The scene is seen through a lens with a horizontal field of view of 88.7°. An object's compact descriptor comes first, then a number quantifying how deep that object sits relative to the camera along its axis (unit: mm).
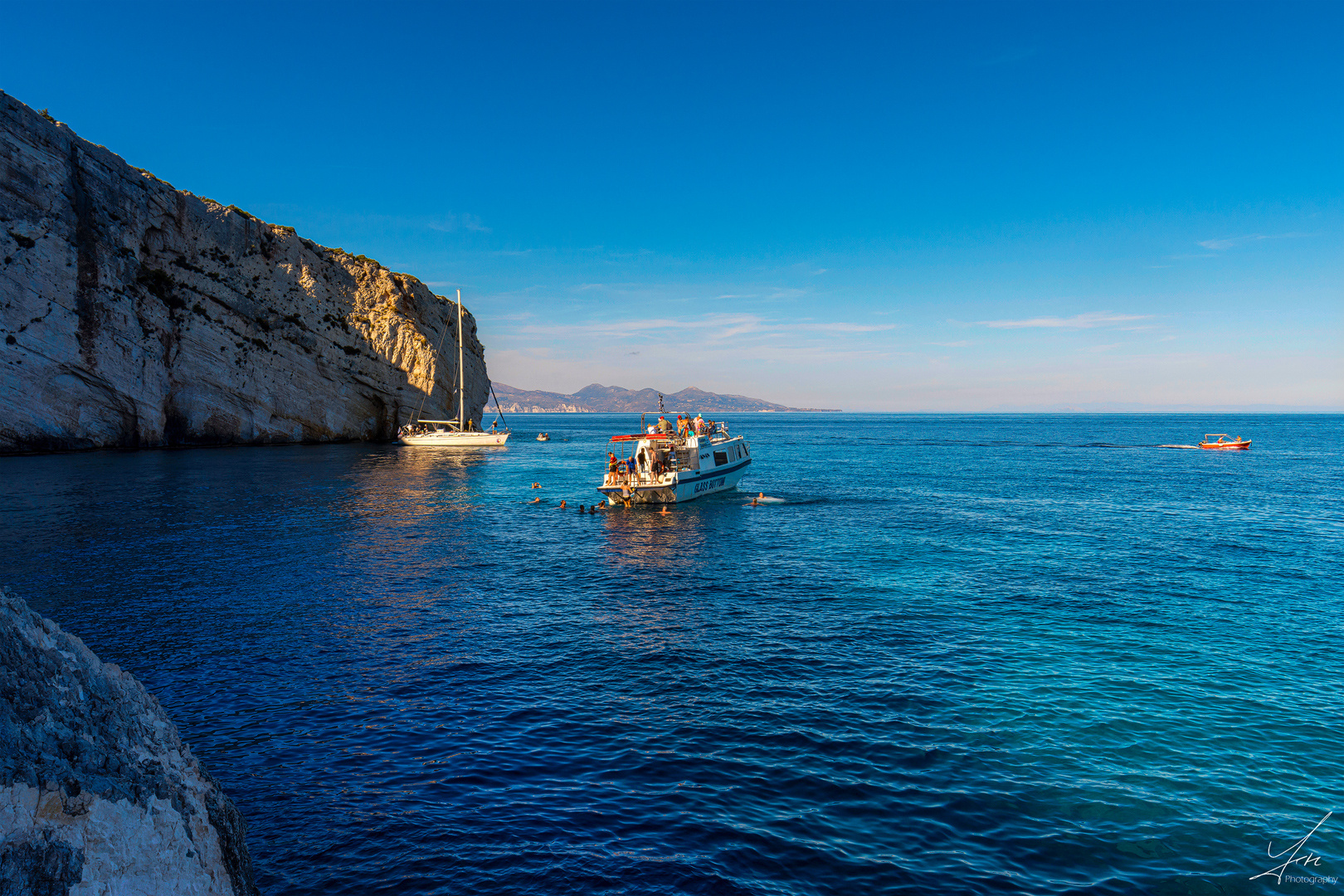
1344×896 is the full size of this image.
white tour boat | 44469
